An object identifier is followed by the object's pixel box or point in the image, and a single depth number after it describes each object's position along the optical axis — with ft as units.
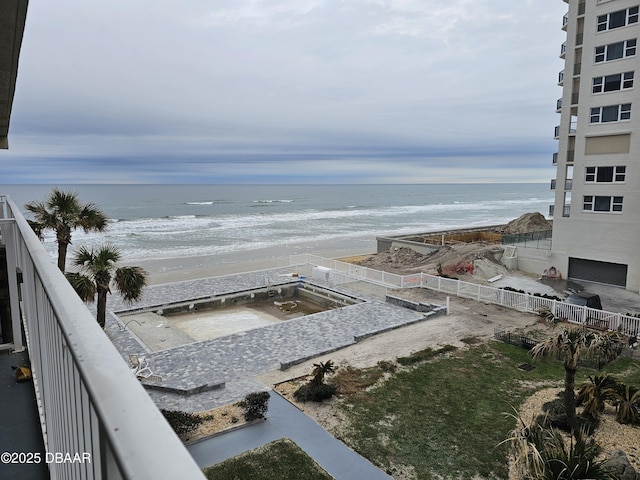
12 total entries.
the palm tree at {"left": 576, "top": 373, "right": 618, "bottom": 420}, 32.40
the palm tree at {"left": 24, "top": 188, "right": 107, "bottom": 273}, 48.03
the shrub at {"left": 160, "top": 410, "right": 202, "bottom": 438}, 29.35
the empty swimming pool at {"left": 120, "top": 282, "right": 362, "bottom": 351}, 55.11
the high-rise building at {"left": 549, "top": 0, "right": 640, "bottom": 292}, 77.36
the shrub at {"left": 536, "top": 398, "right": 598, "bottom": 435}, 30.91
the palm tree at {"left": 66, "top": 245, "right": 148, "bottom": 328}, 45.60
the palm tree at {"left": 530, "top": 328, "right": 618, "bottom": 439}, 27.84
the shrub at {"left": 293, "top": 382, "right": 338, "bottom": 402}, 35.17
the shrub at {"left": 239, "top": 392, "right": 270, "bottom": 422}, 31.86
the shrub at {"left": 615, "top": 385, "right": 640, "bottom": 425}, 31.86
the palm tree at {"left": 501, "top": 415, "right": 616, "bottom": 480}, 18.33
